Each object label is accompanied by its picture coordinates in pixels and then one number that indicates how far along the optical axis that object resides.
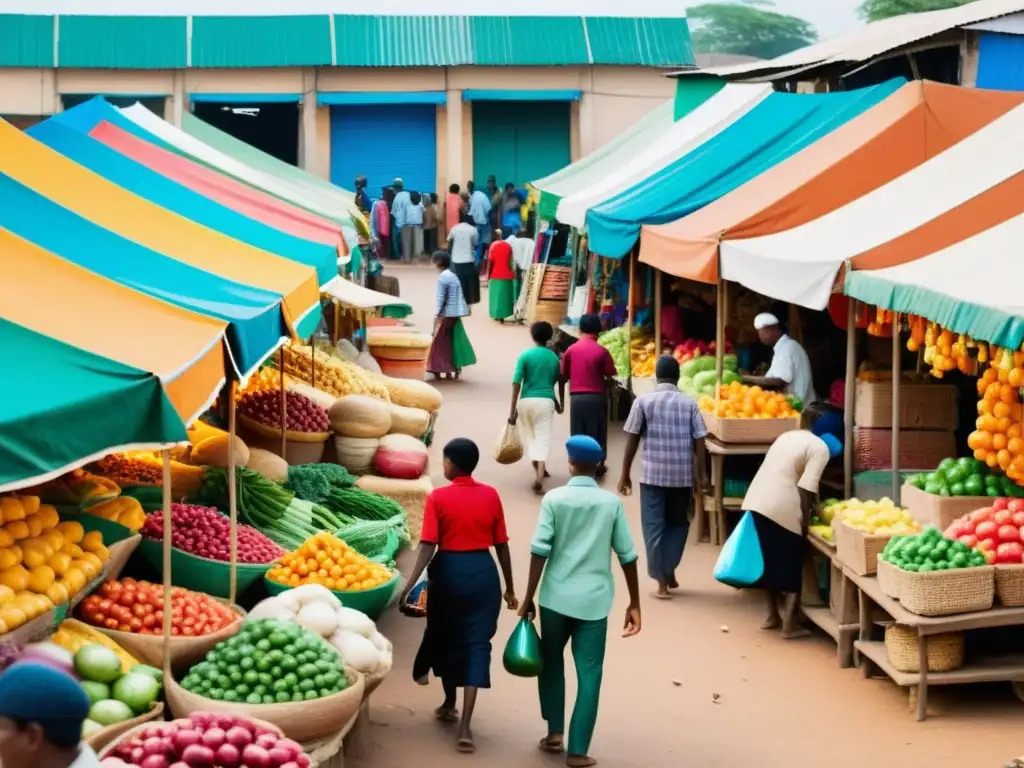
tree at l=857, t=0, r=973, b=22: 53.91
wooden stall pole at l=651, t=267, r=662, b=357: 15.30
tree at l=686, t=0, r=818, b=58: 104.75
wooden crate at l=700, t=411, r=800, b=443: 11.54
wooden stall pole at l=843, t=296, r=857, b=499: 10.30
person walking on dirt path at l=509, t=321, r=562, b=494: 13.48
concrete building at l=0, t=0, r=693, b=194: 35.94
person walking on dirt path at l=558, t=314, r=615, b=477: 13.45
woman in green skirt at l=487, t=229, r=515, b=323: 25.25
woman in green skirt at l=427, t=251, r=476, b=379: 19.64
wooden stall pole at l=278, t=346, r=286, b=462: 11.29
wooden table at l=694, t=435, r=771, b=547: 11.56
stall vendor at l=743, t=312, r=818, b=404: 11.98
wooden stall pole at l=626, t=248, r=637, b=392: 16.14
